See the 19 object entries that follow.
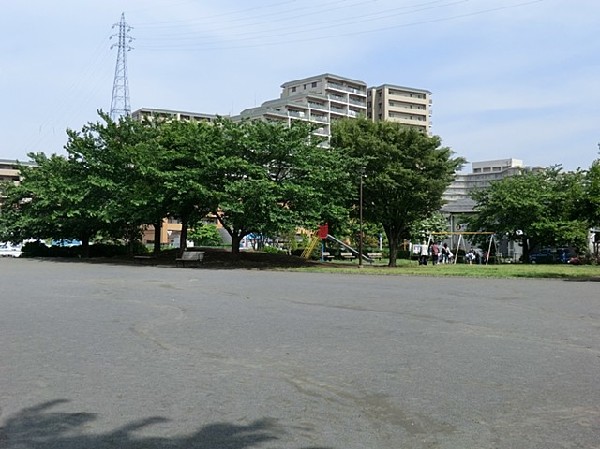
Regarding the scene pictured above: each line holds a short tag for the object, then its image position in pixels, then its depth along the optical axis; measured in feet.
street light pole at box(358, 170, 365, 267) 106.63
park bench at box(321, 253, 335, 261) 155.41
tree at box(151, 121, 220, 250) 100.78
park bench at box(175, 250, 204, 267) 105.50
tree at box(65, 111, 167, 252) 107.04
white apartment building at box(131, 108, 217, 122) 409.65
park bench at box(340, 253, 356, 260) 160.15
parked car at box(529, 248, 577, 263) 163.43
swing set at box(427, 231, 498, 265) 160.45
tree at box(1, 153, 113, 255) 118.52
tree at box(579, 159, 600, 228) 79.05
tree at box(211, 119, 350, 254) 99.71
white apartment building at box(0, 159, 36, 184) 344.18
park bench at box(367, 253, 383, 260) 165.56
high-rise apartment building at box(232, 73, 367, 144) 371.80
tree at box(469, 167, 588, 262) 152.76
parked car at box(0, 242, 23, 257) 167.20
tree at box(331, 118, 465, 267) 110.32
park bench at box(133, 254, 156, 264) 120.88
